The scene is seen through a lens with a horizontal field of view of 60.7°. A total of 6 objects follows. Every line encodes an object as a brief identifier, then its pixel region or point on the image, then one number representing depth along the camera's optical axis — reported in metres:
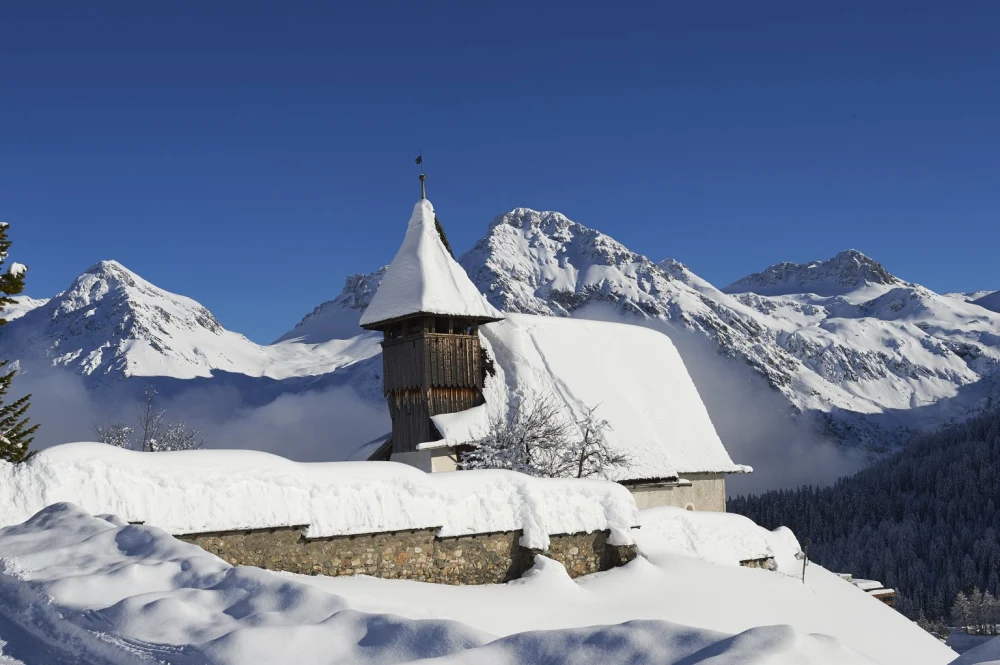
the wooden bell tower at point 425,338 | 29.25
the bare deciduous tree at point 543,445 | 25.89
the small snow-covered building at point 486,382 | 28.98
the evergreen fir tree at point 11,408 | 18.58
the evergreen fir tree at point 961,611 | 117.14
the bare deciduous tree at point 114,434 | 47.69
